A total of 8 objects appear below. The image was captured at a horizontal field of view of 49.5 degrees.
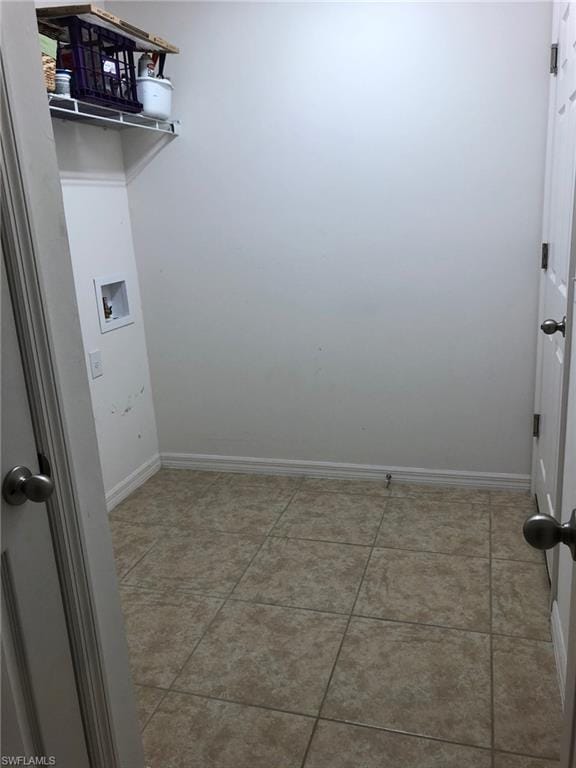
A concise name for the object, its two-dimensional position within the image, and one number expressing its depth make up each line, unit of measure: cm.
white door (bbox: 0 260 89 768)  101
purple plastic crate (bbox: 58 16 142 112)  235
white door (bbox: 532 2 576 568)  192
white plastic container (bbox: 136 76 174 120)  271
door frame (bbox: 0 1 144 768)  101
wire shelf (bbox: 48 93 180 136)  237
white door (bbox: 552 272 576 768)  162
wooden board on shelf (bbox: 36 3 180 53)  221
